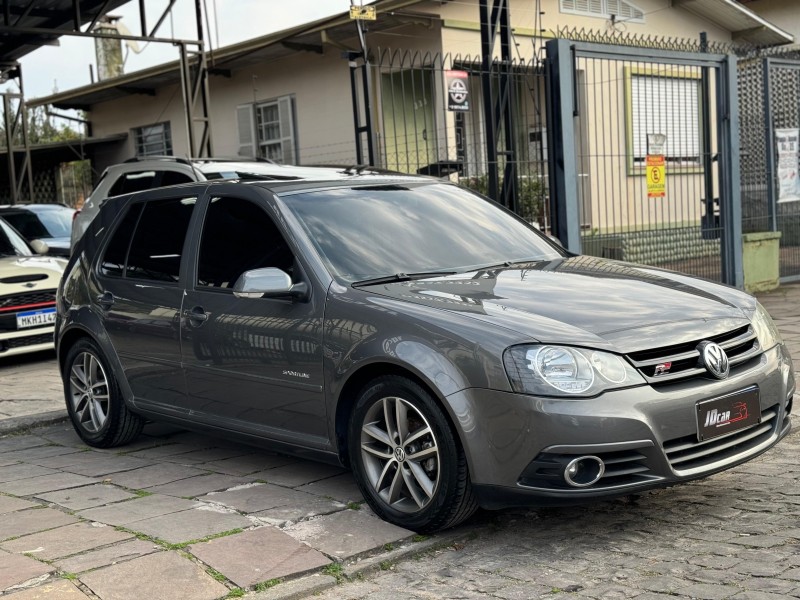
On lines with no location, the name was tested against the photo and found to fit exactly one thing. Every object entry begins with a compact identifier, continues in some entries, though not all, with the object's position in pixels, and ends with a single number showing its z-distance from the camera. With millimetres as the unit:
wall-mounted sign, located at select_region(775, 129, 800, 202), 13133
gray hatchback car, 4074
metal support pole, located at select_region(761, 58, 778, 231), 12812
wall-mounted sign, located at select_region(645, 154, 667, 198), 10961
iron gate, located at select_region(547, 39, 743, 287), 9922
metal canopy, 14208
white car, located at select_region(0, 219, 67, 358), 10117
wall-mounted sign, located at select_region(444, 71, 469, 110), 10352
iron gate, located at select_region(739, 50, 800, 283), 12961
